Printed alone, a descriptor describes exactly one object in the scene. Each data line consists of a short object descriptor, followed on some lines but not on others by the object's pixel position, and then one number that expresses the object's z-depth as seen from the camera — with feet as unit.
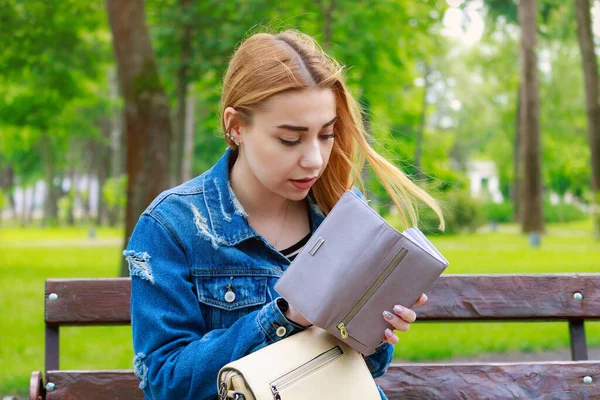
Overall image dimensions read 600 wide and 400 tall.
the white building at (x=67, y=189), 180.03
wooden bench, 10.13
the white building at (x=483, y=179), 243.48
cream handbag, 6.72
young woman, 7.45
